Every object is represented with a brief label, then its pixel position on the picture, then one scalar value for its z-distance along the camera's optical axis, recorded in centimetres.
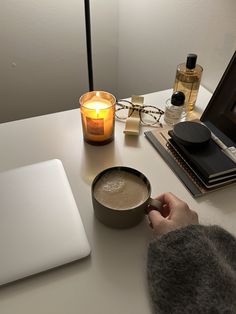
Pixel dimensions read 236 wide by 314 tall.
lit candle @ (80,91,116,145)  64
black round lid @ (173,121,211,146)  61
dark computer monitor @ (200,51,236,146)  66
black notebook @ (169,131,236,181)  56
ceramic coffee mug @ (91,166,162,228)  48
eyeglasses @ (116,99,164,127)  76
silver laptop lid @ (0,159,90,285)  45
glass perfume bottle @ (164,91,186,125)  71
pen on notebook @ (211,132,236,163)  61
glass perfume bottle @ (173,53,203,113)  77
